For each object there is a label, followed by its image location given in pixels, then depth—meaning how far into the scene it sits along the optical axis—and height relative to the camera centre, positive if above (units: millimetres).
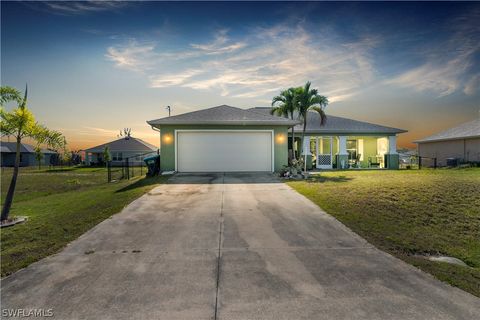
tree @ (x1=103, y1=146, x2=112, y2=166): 34156 +1031
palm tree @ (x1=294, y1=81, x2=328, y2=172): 14500 +3949
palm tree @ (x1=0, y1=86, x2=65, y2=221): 6859 +1242
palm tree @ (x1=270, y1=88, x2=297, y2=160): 14856 +3884
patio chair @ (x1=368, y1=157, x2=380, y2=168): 20250 -448
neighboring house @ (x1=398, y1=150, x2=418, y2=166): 22328 -147
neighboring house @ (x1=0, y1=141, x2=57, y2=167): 40906 +1361
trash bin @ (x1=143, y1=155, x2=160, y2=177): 13969 -271
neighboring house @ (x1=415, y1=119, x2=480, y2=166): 20281 +1379
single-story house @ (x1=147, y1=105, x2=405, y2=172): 13516 +1139
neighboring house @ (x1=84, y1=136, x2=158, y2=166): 36750 +1705
